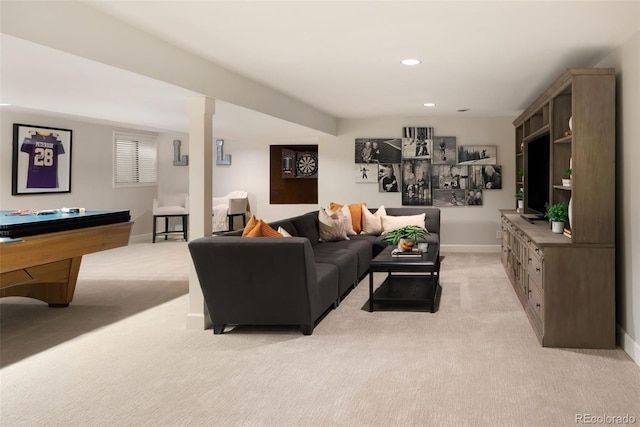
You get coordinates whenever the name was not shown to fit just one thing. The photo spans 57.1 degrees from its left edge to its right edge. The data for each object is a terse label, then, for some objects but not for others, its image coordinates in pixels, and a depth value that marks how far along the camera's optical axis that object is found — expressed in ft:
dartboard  39.78
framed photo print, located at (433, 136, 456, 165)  30.89
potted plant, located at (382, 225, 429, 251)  19.64
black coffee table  17.66
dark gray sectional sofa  14.32
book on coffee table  19.05
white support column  15.88
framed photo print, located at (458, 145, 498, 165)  30.55
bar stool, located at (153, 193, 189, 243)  35.29
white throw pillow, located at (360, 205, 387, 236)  27.53
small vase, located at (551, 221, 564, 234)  15.52
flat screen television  20.56
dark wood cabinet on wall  39.47
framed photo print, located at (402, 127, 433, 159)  30.99
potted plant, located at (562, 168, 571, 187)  15.42
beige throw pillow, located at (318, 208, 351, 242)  24.23
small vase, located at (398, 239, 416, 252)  19.47
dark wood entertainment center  13.55
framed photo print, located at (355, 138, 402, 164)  31.42
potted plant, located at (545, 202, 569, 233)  15.55
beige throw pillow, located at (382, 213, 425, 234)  27.48
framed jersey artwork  26.50
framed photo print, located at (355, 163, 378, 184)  31.65
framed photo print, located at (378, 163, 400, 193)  31.42
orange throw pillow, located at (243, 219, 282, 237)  16.14
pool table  14.24
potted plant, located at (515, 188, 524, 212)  25.22
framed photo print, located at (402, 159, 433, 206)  31.17
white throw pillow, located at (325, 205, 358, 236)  26.25
